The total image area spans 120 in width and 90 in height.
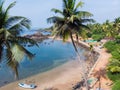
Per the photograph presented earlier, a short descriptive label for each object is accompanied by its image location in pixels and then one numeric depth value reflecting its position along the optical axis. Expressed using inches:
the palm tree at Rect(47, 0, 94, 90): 478.3
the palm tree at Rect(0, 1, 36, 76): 272.2
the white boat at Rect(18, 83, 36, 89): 729.7
